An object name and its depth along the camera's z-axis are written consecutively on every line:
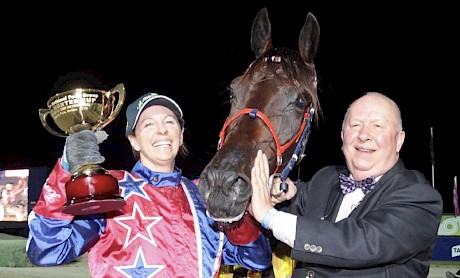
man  1.74
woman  1.96
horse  1.80
